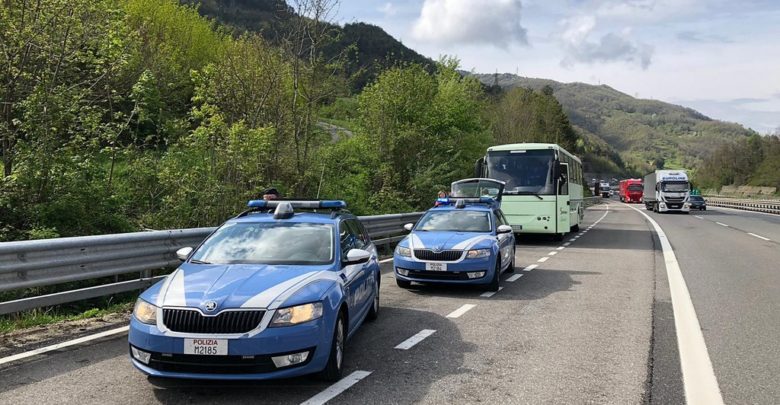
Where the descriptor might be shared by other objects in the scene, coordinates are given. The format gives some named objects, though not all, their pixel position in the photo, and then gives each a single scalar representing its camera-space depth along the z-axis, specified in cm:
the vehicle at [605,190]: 11621
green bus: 1942
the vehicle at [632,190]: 8638
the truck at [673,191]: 4694
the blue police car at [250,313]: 459
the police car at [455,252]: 973
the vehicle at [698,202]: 5554
